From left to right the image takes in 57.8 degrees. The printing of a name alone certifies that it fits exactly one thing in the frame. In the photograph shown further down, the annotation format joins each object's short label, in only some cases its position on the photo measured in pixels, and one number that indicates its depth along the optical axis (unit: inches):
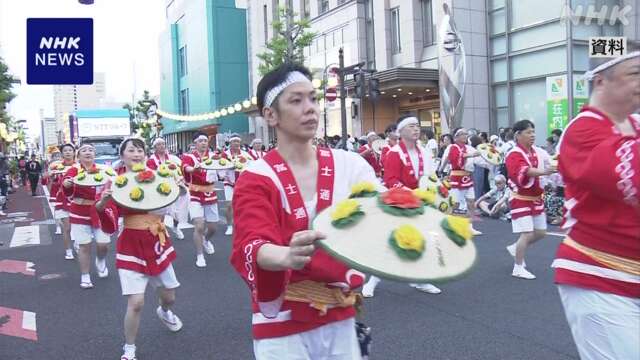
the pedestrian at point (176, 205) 354.6
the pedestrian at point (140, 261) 189.2
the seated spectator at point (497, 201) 489.1
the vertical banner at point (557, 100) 758.5
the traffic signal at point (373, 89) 715.4
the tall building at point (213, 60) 1898.3
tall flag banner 824.3
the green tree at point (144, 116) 2068.9
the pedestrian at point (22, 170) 1235.6
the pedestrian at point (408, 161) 275.4
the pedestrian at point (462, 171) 450.3
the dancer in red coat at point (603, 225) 91.4
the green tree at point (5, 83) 1057.5
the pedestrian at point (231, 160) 434.9
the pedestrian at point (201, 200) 359.9
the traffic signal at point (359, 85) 709.9
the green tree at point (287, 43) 1037.8
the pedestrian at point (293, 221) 86.3
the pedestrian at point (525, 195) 266.1
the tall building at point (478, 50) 791.7
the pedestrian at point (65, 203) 369.4
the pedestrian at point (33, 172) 987.3
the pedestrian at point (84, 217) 295.0
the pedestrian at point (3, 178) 848.4
